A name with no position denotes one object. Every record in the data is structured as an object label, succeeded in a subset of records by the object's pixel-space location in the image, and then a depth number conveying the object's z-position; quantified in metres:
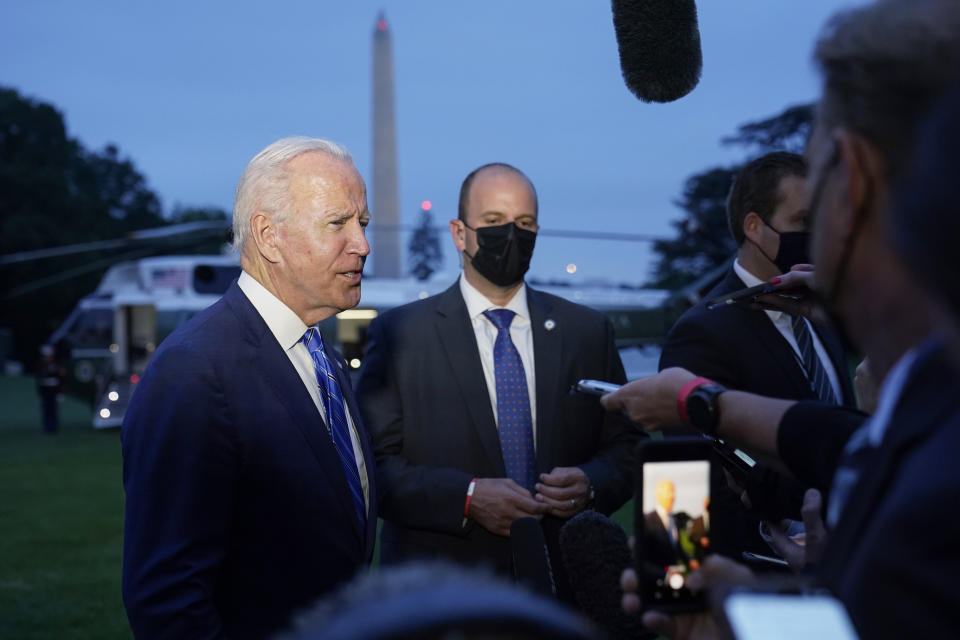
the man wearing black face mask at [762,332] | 3.11
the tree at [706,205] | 47.97
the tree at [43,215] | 56.91
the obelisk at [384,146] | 39.66
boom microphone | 1.85
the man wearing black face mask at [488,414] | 3.46
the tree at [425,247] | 90.31
